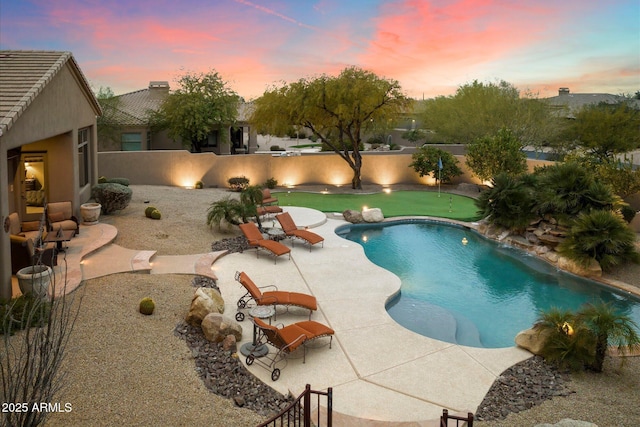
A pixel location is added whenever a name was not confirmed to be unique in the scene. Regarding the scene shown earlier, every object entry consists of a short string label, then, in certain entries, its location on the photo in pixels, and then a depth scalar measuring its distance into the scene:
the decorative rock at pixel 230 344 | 8.78
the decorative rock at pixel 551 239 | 16.30
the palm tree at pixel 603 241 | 14.56
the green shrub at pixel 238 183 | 26.81
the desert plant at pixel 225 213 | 16.53
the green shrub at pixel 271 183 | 28.12
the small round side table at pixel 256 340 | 8.66
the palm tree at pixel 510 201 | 17.94
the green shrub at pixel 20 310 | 8.02
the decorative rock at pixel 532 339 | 8.99
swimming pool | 11.00
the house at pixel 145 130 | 30.30
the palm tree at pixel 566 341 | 8.44
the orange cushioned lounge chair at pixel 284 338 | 8.35
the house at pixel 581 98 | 52.28
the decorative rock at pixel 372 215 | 20.45
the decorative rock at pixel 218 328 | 8.99
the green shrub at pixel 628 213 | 17.98
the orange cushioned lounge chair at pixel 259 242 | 14.27
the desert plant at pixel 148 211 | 16.98
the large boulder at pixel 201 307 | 9.41
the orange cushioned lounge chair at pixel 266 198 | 20.62
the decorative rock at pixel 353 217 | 20.33
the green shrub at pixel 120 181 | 20.54
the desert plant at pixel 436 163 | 28.80
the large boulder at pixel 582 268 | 14.45
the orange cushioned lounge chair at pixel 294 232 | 15.66
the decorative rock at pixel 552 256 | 15.88
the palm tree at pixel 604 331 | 8.34
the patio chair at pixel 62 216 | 13.38
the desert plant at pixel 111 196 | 16.59
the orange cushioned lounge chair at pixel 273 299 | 10.36
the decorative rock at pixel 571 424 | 5.59
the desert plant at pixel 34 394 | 4.19
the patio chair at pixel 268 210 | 18.81
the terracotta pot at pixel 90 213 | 15.13
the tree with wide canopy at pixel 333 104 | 24.95
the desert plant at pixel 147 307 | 9.43
